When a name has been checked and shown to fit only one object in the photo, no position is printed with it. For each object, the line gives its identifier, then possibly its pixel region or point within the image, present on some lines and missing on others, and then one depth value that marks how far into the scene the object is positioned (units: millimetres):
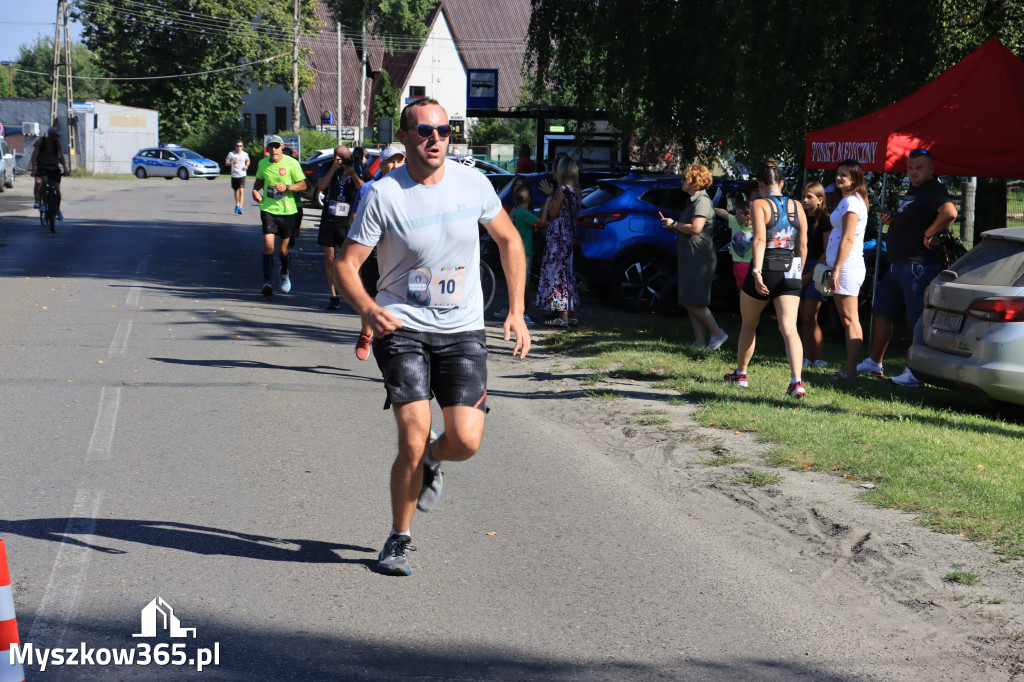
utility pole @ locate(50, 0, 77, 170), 54125
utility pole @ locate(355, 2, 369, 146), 57628
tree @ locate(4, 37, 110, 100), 128125
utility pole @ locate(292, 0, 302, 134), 60625
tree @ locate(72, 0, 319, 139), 67688
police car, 54125
